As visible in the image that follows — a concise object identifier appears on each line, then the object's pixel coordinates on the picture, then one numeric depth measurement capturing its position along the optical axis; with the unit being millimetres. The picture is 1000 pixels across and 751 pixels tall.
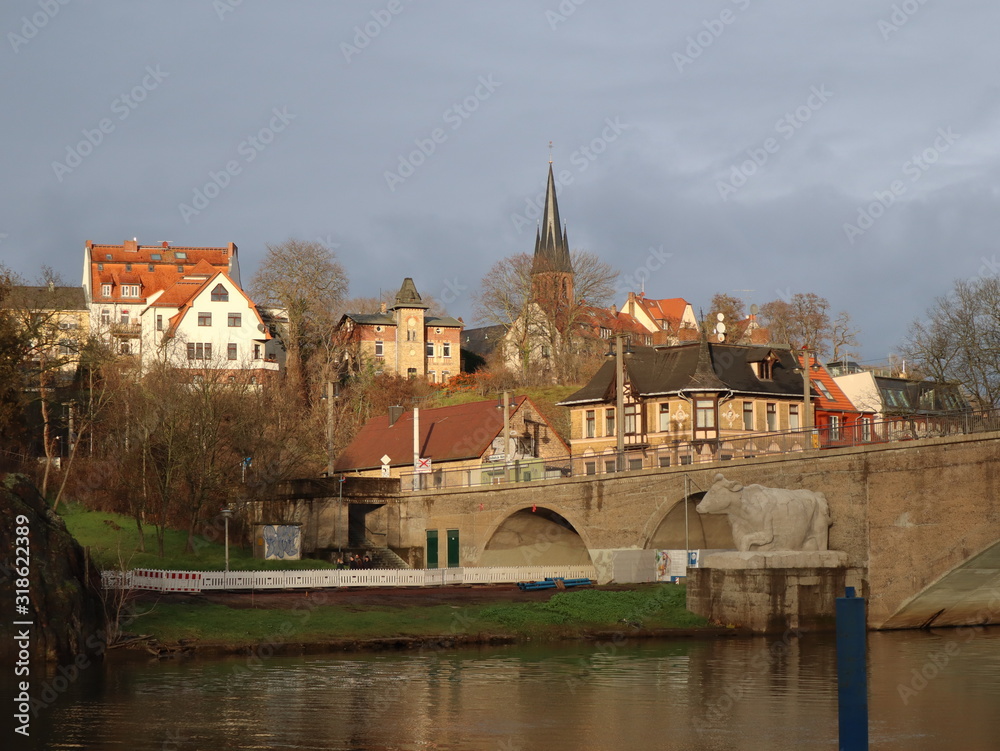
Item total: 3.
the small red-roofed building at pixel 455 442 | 70125
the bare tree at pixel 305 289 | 105125
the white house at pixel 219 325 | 100562
